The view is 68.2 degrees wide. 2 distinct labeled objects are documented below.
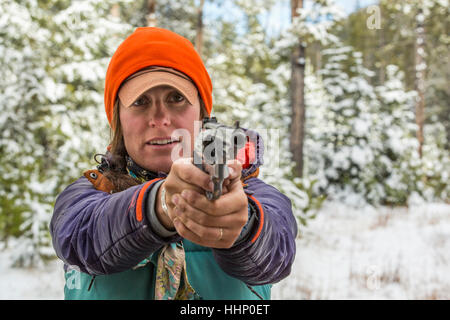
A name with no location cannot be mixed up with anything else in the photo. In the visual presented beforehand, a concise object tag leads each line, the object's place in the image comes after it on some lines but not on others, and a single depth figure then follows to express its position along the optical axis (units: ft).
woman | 3.13
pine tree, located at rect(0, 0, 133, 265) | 18.38
